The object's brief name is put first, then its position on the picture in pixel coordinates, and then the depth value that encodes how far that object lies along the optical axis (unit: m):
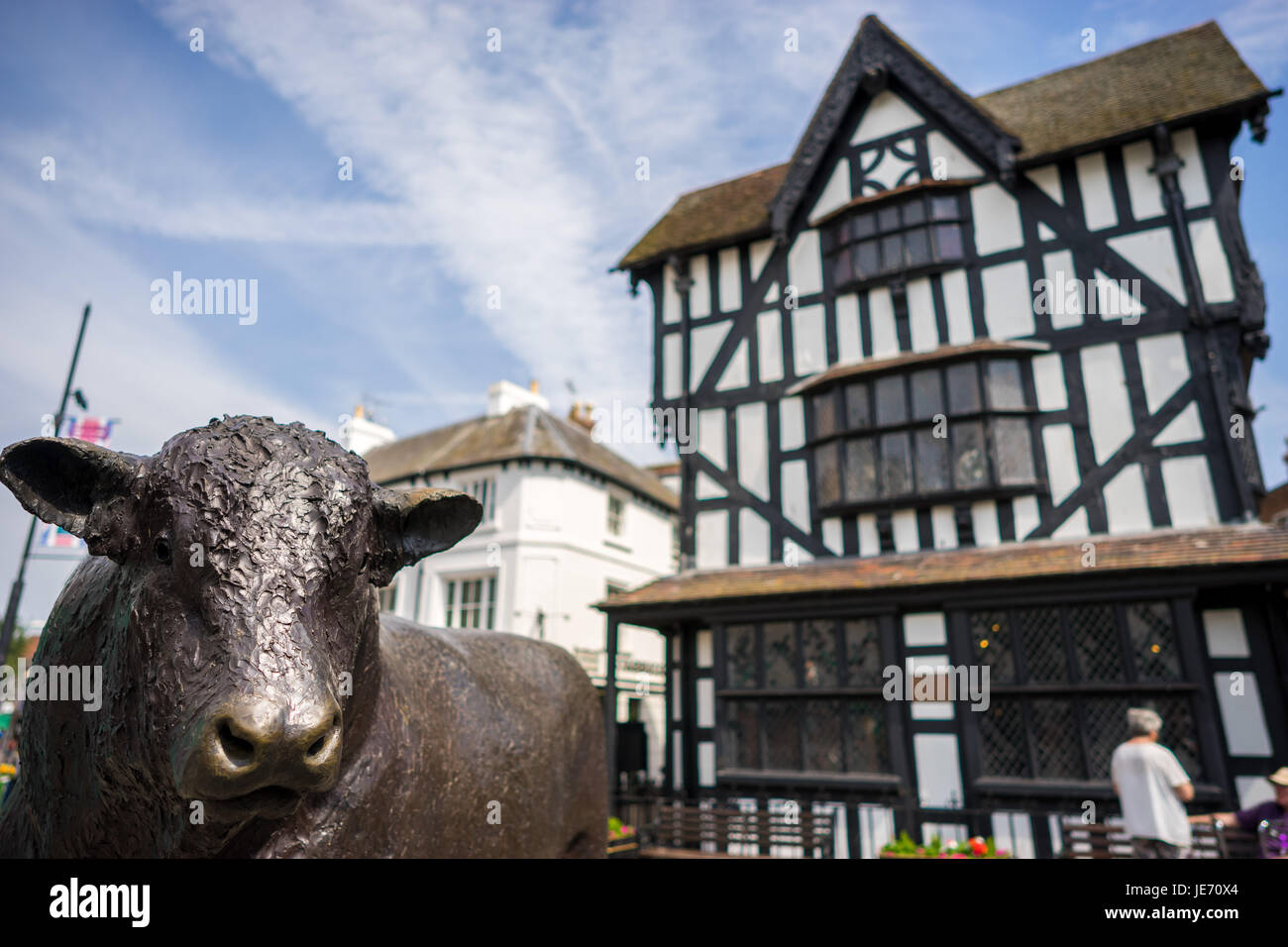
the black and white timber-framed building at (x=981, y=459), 9.30
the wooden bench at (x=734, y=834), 10.02
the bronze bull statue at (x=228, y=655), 1.38
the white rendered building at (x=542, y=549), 19.89
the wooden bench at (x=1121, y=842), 7.26
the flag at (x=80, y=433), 9.69
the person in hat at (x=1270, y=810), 5.76
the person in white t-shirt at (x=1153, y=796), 5.80
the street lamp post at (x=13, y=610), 8.78
